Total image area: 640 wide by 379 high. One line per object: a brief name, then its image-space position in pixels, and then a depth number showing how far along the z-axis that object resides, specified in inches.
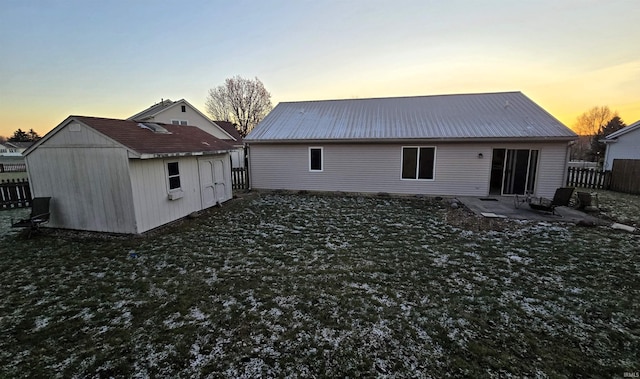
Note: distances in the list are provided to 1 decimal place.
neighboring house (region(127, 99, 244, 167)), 762.8
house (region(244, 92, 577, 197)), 402.9
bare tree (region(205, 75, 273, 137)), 1411.2
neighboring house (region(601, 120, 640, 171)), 550.0
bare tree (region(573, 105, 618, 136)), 1854.1
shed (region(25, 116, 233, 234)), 248.1
